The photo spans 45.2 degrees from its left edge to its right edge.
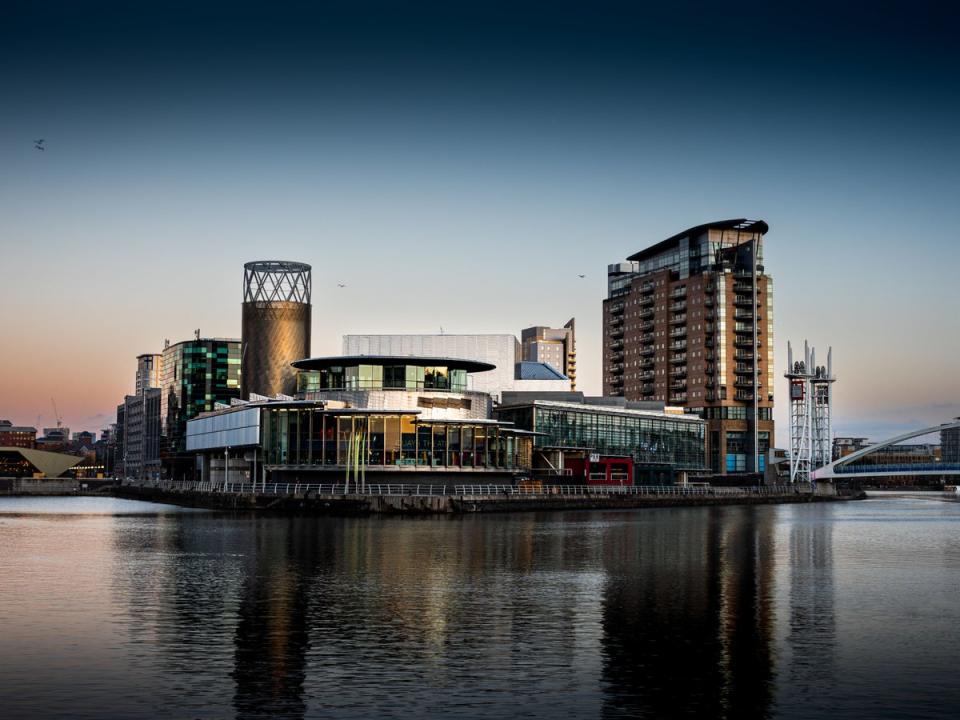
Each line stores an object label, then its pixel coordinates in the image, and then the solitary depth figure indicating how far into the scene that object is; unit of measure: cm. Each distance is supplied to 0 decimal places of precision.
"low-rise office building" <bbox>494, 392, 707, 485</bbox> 17525
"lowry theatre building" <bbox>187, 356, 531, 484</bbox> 13425
